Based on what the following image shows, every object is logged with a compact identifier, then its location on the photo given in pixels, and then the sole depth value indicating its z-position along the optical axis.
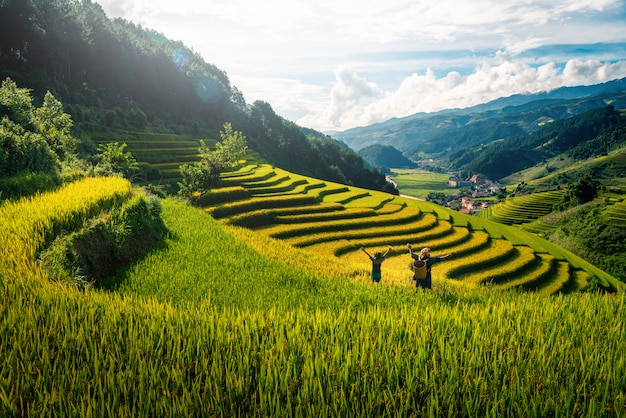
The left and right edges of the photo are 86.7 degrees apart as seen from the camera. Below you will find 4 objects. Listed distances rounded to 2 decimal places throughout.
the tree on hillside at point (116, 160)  24.73
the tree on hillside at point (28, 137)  12.20
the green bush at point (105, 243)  6.59
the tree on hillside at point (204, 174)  26.73
